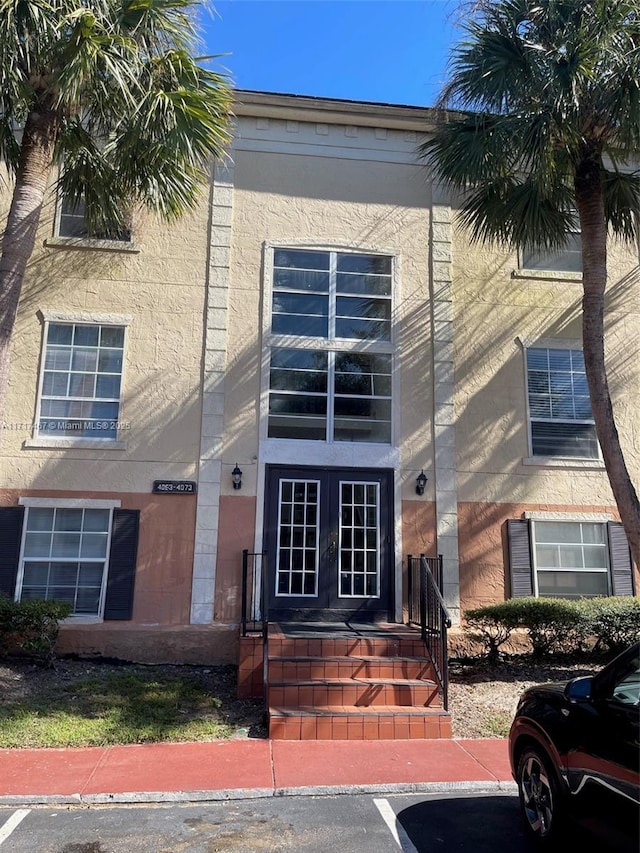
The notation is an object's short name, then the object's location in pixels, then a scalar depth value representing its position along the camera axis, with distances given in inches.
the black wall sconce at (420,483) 399.9
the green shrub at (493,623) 353.7
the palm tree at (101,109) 279.6
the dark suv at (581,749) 142.3
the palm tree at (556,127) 298.7
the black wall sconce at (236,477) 385.1
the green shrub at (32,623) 325.1
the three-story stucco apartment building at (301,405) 375.6
